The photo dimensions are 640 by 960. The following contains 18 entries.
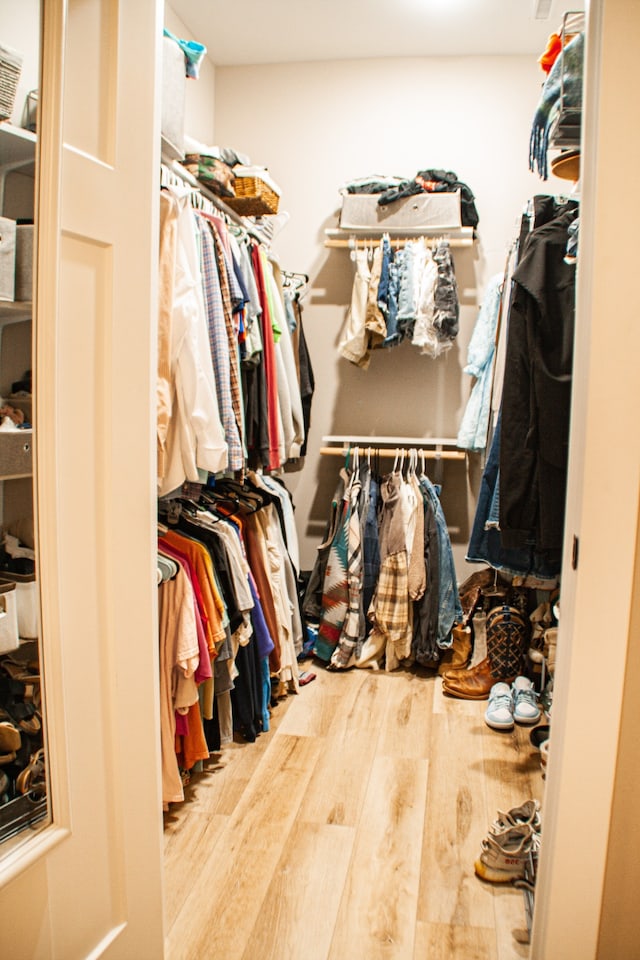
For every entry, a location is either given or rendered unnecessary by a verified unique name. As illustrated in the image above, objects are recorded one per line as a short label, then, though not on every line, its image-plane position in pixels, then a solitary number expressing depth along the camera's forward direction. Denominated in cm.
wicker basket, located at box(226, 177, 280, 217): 265
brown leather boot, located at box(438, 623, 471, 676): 331
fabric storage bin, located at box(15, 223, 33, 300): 114
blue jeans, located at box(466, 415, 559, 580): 224
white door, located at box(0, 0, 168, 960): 118
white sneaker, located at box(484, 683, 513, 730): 269
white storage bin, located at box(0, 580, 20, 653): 117
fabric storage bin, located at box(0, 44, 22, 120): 111
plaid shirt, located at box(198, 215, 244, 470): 224
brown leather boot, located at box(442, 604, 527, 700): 306
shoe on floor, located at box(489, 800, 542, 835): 191
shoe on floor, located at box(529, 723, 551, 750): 225
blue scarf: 161
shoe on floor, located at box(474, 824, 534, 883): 182
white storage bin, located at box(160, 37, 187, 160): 199
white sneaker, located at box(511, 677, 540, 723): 270
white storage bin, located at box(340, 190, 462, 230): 336
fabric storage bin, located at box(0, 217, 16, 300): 112
